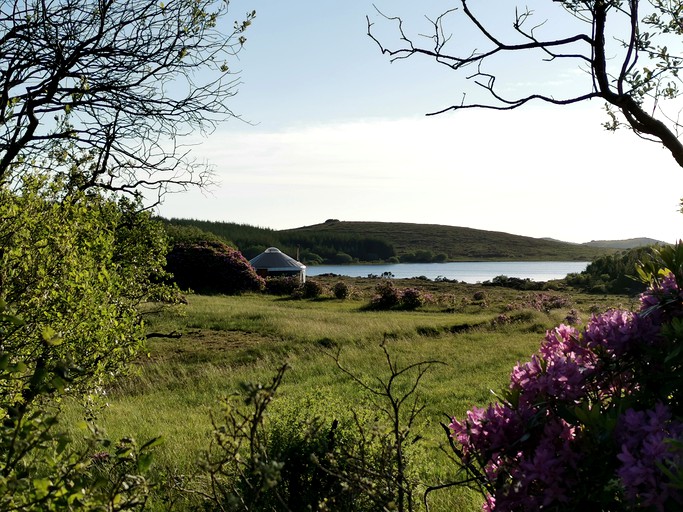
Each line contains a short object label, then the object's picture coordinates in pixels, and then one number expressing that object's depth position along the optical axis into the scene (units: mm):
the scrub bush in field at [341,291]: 36625
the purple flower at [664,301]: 2617
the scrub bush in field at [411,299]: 32344
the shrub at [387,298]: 32188
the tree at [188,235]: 40875
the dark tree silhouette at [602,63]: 5469
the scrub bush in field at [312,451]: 5020
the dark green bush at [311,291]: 37719
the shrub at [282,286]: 40156
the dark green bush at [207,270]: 38188
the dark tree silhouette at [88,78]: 7117
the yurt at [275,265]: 52009
